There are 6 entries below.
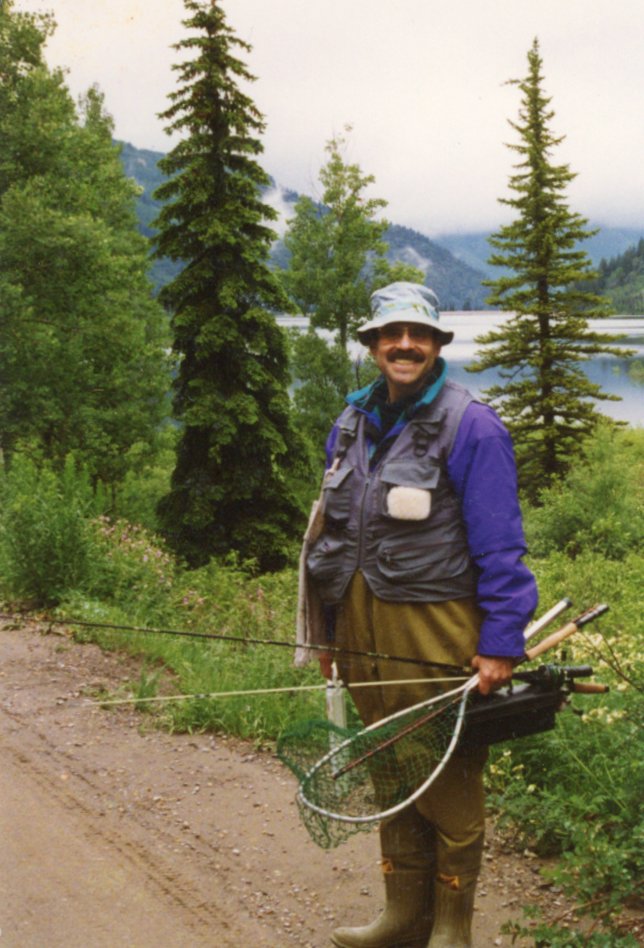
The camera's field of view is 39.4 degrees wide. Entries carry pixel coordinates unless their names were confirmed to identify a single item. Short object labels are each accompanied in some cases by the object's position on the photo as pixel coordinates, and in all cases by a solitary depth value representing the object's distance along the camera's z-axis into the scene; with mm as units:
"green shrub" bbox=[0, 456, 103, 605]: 8023
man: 2830
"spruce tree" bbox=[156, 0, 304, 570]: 17109
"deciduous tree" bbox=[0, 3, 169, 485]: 21672
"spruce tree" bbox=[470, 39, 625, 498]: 24906
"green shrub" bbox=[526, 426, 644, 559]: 15648
